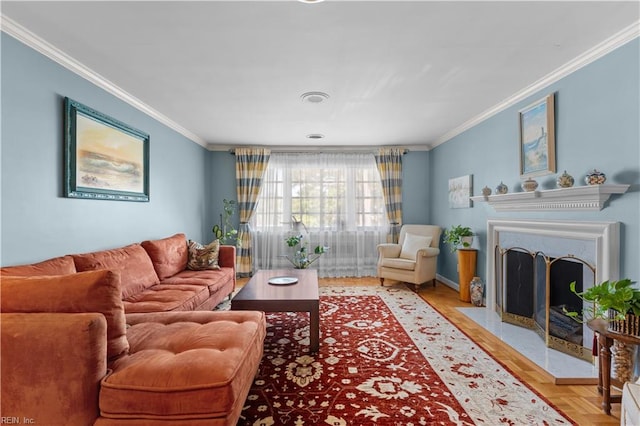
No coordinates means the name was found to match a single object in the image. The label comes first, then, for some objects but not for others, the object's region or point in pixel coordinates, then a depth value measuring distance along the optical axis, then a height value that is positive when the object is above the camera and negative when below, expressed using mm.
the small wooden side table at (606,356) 1859 -911
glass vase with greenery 5074 -780
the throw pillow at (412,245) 4941 -543
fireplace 2385 -552
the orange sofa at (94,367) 1296 -704
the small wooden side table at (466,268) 4148 -763
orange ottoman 1321 -734
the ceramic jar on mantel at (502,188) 3469 +253
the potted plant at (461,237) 4215 -359
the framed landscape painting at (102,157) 2609 +538
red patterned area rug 1854 -1219
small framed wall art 4441 +295
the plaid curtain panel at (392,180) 5820 +585
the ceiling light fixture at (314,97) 3277 +1237
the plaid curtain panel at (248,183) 5715 +527
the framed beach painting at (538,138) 2863 +711
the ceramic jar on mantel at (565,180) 2554 +252
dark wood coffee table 2631 -762
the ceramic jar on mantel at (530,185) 2930 +246
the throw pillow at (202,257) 3959 -583
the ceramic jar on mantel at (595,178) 2268 +243
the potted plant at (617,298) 1850 -536
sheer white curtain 5848 +46
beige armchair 4633 -710
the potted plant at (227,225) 5617 -251
